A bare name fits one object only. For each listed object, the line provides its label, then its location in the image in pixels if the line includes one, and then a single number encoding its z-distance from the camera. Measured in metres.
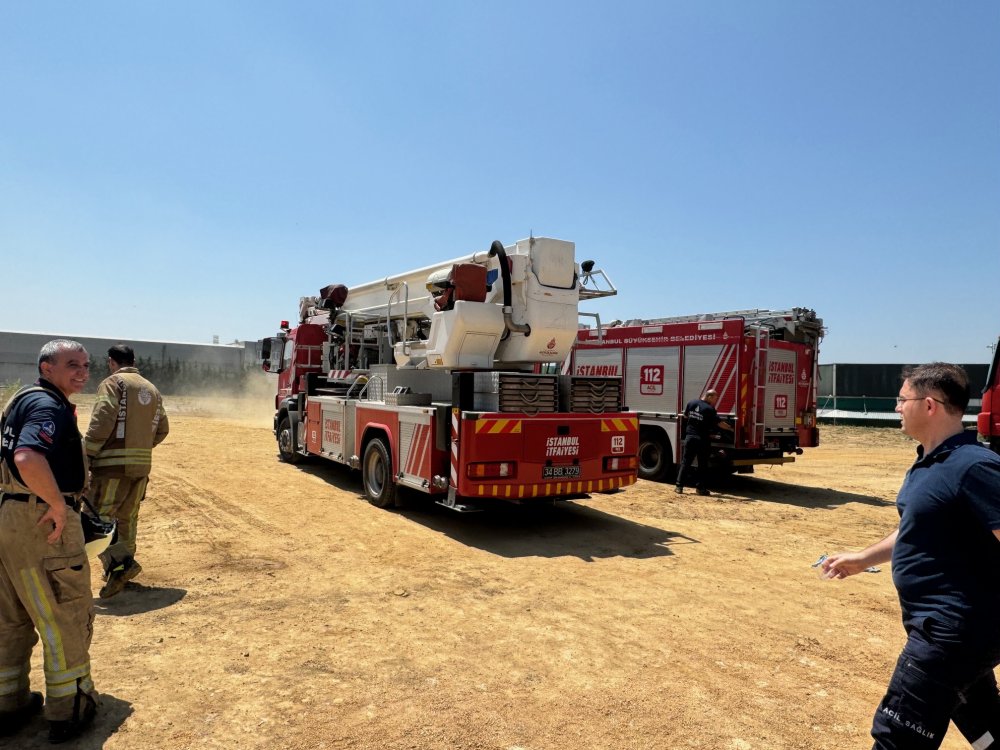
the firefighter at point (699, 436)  10.45
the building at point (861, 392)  24.28
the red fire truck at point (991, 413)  7.59
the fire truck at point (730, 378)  10.88
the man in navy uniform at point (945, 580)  2.12
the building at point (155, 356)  31.70
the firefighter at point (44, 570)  3.02
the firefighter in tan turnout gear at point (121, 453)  4.98
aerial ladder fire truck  7.02
